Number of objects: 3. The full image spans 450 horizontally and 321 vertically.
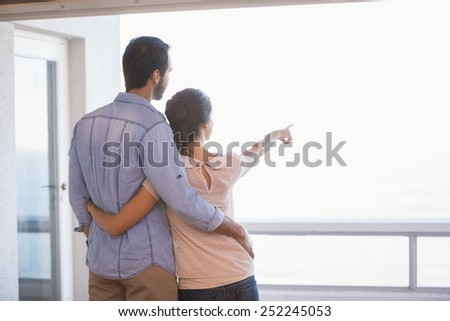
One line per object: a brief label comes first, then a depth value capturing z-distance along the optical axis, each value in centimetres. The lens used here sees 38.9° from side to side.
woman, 199
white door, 382
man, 189
